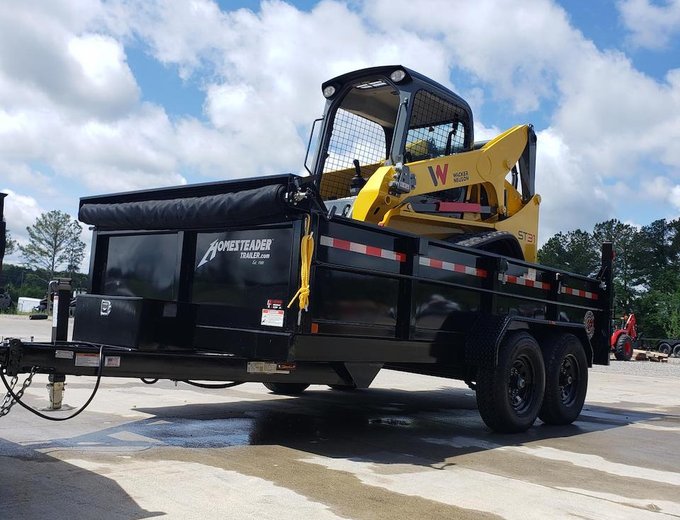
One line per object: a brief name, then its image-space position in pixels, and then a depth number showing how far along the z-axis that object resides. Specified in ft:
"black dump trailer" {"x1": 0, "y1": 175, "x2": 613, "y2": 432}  17.03
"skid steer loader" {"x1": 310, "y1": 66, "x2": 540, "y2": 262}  22.49
